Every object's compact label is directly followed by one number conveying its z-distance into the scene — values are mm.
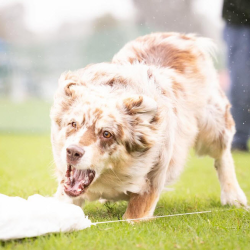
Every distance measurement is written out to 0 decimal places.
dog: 7152
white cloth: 5512
